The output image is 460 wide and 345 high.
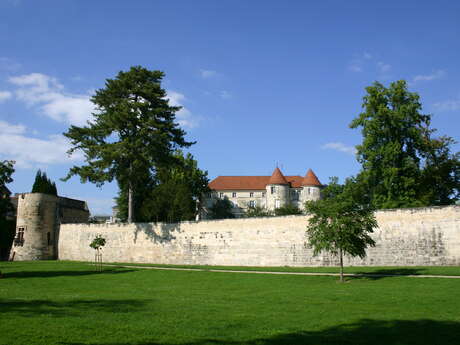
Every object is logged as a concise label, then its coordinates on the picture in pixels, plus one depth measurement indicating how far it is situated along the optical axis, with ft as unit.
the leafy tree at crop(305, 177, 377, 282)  64.85
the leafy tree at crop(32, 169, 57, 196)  149.48
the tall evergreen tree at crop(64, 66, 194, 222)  109.19
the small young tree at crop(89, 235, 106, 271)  100.21
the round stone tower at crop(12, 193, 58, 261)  130.31
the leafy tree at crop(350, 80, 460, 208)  113.50
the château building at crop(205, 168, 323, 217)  282.77
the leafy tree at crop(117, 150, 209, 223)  161.27
